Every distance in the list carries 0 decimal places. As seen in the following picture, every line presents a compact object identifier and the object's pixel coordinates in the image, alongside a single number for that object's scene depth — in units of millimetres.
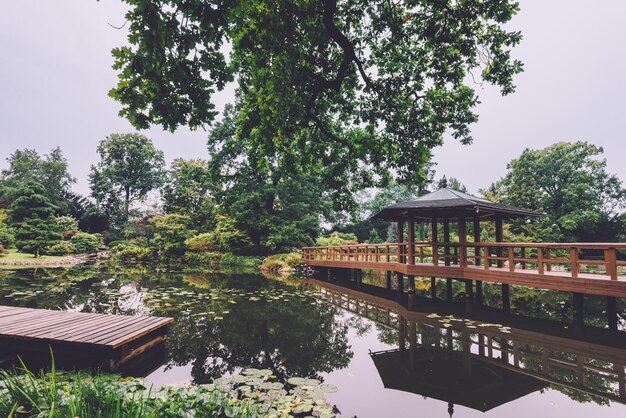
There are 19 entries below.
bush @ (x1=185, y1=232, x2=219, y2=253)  24531
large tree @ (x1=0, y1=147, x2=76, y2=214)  43550
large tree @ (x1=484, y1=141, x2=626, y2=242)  25641
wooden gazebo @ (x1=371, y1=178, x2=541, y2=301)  9773
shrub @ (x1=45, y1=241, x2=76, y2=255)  23627
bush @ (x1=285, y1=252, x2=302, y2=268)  19719
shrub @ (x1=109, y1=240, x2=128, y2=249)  31150
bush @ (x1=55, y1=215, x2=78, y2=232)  29528
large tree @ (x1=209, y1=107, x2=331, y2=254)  21500
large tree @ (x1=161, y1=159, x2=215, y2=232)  26916
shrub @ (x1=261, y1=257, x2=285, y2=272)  19578
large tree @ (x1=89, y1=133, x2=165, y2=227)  43125
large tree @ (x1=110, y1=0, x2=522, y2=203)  3283
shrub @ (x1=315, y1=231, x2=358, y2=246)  22766
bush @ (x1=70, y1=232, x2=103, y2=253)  27594
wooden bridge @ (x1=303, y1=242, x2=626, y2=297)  6742
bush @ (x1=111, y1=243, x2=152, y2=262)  26719
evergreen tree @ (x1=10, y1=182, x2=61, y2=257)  21844
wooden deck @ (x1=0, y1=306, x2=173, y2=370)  4392
